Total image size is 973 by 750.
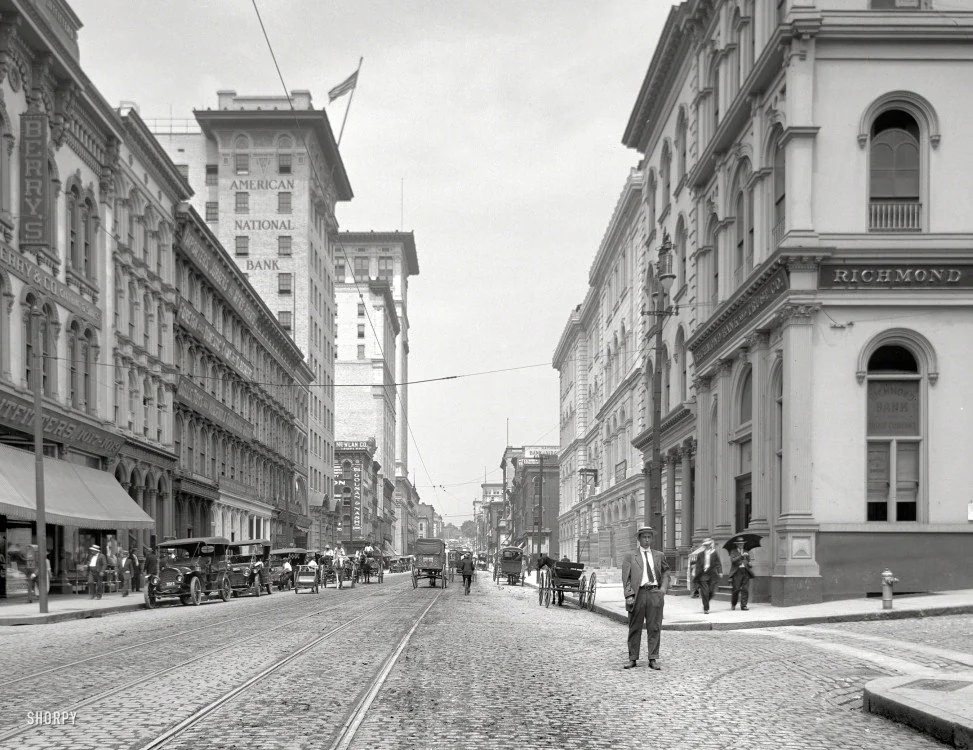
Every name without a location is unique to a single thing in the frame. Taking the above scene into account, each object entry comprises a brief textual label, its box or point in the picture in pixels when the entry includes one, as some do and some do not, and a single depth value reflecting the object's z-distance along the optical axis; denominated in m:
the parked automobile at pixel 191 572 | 29.47
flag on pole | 63.38
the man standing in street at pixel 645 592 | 13.18
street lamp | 24.14
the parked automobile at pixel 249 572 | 36.56
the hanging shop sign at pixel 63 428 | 30.00
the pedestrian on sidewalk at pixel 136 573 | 36.25
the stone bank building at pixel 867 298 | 24.53
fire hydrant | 21.05
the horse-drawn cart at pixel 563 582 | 30.64
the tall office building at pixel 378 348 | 140.00
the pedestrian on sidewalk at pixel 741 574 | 23.70
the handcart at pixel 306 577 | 42.31
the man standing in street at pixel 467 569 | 39.47
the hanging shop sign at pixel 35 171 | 31.80
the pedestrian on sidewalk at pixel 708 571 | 23.30
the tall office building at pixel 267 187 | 82.25
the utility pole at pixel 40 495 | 24.53
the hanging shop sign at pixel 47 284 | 30.77
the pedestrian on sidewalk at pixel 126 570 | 33.80
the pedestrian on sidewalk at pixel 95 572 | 30.98
